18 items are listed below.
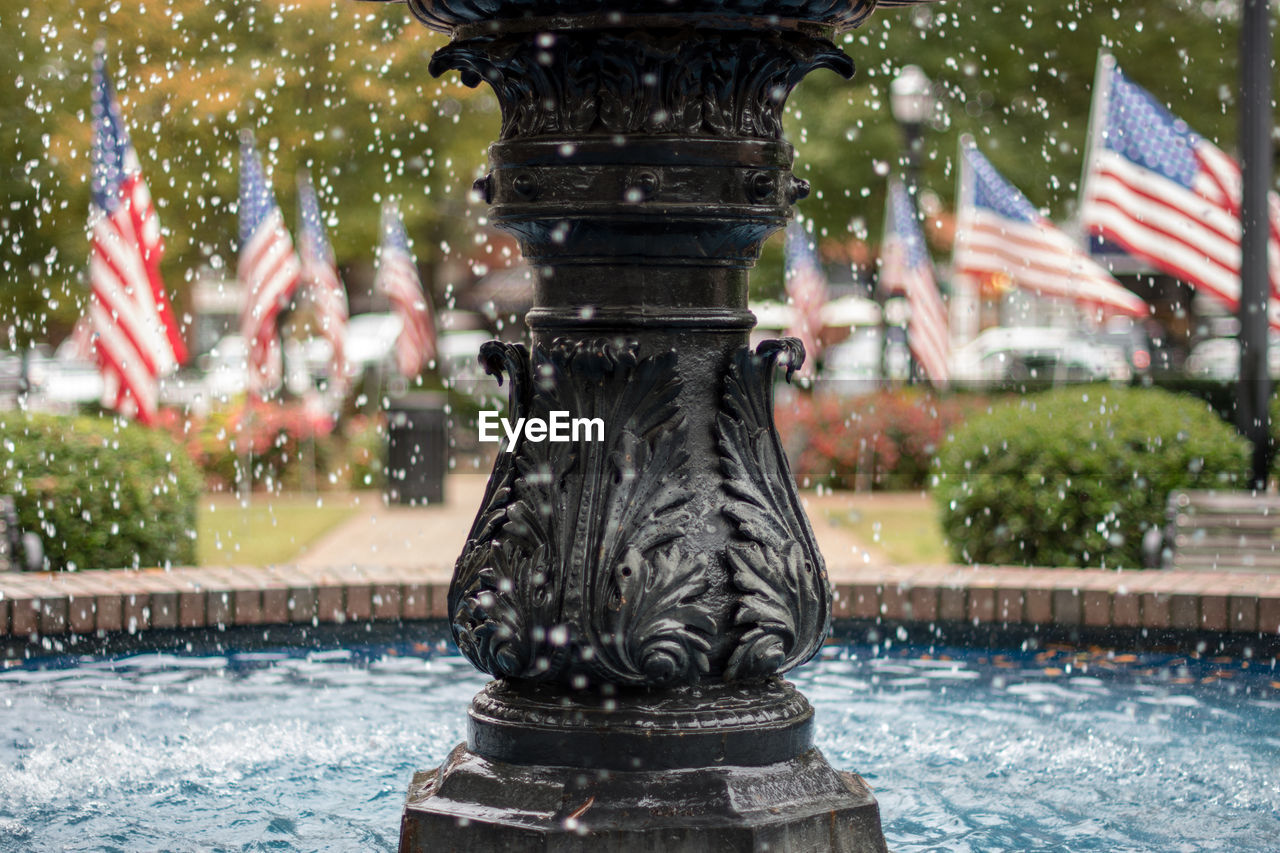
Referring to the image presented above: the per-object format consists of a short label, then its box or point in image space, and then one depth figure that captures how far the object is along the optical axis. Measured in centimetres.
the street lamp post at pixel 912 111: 1959
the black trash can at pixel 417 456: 1568
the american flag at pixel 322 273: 1923
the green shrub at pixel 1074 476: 926
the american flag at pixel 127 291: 1156
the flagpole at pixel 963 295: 1653
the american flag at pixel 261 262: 1590
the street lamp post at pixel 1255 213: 1014
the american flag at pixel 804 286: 2150
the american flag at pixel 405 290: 1970
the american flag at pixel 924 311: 1717
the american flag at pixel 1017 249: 1458
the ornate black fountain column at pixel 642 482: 351
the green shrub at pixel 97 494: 880
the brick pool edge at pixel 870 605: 679
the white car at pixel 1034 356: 3128
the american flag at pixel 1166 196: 1156
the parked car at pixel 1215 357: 3288
